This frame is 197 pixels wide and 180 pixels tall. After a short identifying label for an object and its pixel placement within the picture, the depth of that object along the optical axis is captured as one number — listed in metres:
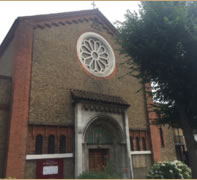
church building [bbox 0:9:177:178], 9.58
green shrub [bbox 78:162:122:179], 7.67
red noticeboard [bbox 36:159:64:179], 9.40
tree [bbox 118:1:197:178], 7.99
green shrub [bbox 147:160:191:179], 10.27
